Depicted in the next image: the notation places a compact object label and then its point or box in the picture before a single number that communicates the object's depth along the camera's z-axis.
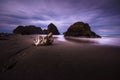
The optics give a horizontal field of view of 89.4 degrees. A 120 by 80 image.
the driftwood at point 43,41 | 5.91
